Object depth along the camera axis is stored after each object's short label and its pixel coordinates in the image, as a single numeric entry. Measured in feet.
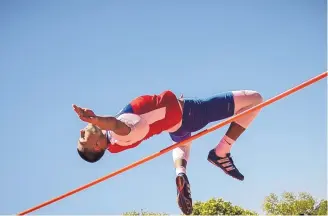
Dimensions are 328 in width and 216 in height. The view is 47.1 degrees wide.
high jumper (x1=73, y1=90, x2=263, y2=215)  12.81
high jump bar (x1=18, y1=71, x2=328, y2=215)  13.58
